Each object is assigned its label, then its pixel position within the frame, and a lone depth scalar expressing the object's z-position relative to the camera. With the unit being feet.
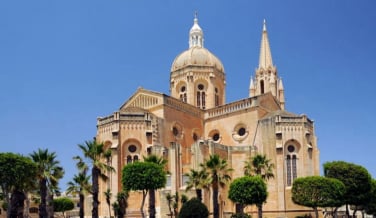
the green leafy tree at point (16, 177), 139.82
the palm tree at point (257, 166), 155.63
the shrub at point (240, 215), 144.46
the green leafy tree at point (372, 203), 186.86
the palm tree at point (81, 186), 135.74
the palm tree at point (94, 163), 127.44
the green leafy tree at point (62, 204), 200.03
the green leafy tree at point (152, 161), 137.36
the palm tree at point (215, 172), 135.54
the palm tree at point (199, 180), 139.95
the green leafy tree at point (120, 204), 158.23
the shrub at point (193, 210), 130.21
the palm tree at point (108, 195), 160.42
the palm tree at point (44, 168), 131.34
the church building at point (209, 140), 174.29
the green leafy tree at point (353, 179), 178.19
